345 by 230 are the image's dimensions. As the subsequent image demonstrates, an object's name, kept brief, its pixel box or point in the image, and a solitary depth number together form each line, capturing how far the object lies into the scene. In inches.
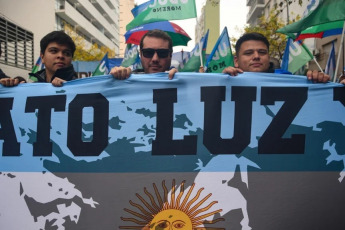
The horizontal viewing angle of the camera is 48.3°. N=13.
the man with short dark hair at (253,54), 122.3
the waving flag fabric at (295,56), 237.8
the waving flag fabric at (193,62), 239.5
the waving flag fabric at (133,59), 284.4
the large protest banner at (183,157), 98.3
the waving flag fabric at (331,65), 201.1
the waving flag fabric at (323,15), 148.6
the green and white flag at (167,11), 205.2
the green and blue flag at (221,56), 205.2
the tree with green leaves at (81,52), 1206.3
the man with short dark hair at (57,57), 124.4
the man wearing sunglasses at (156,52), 126.5
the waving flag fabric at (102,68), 279.9
